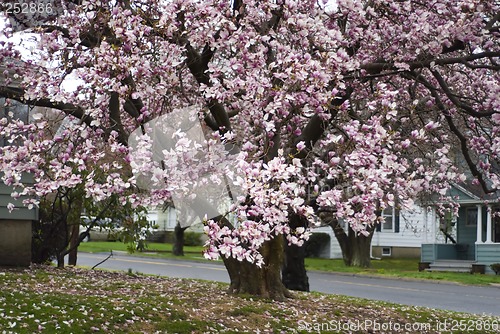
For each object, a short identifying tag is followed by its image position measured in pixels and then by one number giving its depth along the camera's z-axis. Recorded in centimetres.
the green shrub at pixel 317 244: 4022
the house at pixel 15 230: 1387
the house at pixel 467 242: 3073
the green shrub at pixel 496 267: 2898
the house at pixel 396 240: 4025
